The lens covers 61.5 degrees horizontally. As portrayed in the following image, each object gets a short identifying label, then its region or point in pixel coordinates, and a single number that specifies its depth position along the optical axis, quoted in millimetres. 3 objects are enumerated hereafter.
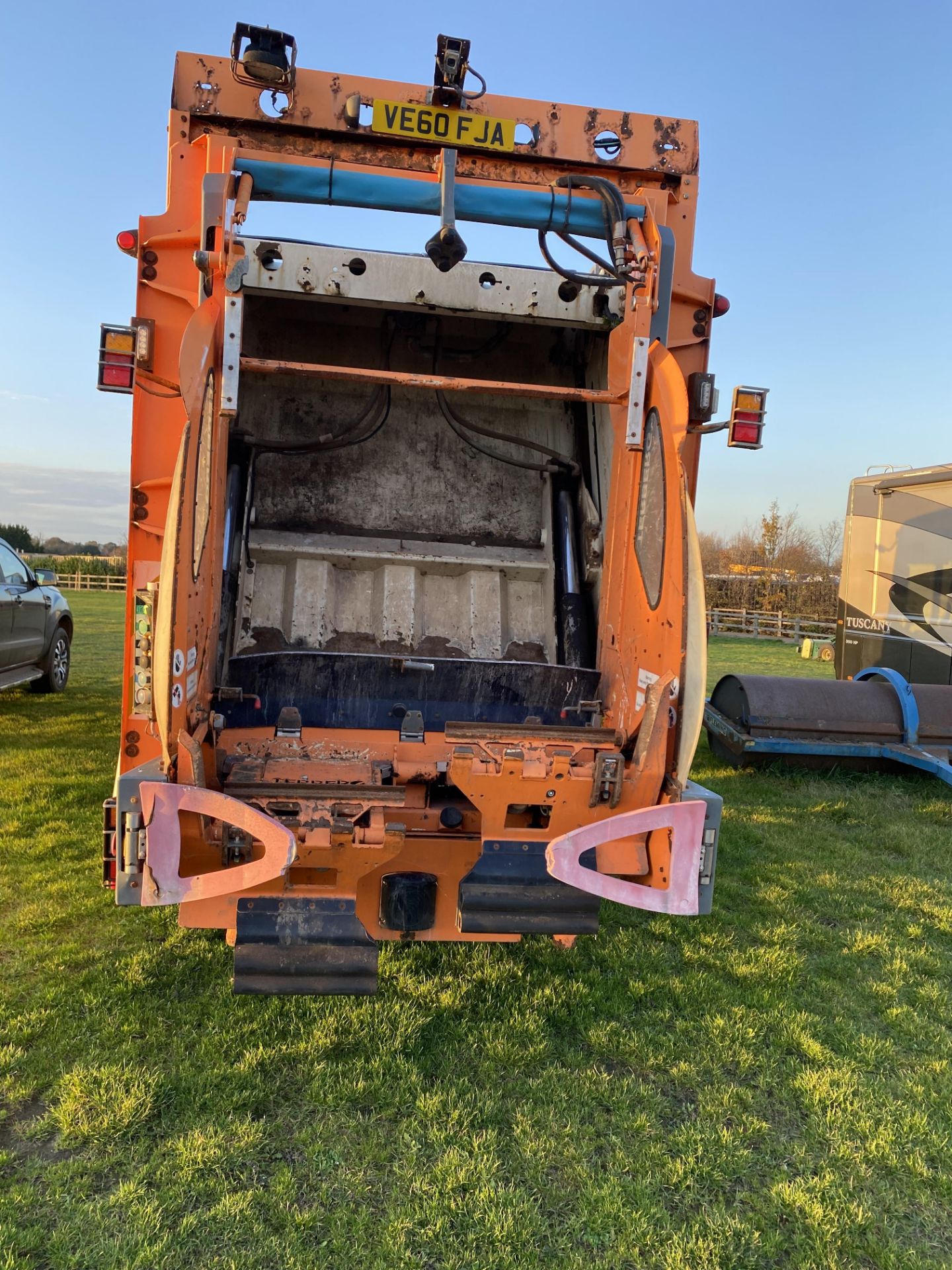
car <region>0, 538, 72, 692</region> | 7852
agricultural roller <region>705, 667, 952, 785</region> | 6574
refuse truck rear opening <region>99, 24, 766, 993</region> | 2594
